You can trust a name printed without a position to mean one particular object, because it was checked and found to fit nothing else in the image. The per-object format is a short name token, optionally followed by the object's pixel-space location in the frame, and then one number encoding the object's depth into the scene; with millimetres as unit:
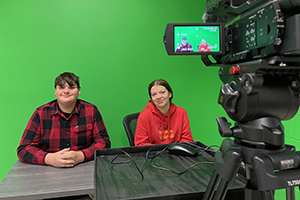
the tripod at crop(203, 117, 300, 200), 513
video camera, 509
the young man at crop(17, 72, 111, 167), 1614
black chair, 1913
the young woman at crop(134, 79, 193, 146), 1843
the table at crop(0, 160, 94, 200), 1049
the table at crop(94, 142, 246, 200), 639
